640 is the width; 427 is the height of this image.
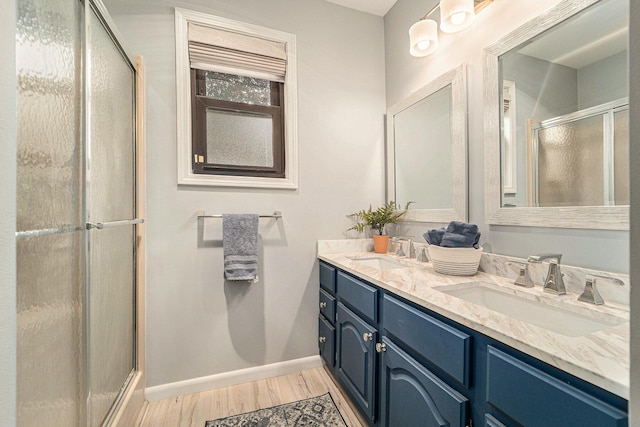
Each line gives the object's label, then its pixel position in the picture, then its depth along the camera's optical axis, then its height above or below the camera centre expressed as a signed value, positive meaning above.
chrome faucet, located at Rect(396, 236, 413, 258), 1.73 -0.23
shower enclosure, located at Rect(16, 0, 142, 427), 0.70 +0.00
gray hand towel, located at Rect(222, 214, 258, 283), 1.63 -0.20
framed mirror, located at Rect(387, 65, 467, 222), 1.44 +0.39
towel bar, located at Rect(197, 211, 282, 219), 1.64 -0.01
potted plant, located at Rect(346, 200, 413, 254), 1.91 -0.05
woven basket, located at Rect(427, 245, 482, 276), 1.20 -0.22
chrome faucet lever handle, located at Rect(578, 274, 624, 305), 0.85 -0.26
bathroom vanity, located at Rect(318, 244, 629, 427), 0.53 -0.38
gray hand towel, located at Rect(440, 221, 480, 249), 1.20 -0.11
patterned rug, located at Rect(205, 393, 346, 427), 1.39 -1.08
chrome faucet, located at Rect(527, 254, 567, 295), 0.95 -0.24
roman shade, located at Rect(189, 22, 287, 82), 1.65 +1.03
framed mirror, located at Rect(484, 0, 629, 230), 0.88 +0.35
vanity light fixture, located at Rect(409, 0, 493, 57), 1.29 +0.98
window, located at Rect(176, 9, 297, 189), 1.63 +0.72
